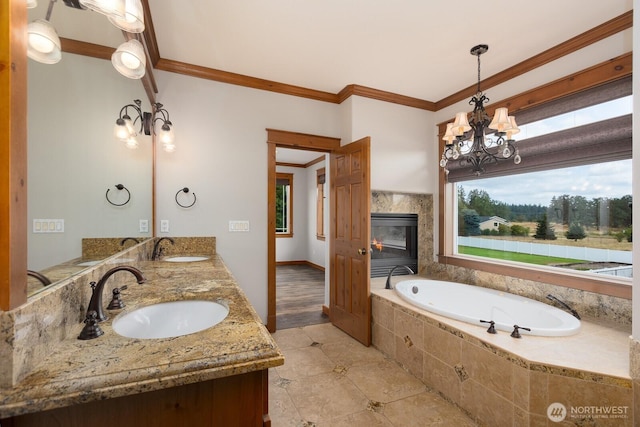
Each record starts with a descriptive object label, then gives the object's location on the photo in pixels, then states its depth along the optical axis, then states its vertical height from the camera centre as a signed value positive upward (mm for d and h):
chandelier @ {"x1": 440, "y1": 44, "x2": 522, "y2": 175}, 2096 +657
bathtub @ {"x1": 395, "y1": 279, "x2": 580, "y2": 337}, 1985 -793
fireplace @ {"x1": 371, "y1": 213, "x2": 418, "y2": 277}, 3535 -341
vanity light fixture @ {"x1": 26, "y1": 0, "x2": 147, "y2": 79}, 785 +677
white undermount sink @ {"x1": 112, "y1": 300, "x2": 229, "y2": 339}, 1170 -445
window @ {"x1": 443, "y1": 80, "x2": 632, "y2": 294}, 2156 +167
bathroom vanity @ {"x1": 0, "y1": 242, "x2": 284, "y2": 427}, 637 -392
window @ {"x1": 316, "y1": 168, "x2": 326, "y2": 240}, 6648 +201
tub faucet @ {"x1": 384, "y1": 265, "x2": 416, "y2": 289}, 2947 -711
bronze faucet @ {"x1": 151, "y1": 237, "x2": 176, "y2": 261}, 2488 -306
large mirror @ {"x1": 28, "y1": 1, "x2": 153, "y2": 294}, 827 +253
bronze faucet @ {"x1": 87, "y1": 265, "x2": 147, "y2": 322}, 982 -293
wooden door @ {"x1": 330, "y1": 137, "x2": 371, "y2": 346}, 2787 -258
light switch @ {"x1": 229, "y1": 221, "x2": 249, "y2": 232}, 3002 -111
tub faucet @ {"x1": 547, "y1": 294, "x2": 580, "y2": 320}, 2147 -704
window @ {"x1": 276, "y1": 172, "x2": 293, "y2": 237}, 7258 +295
